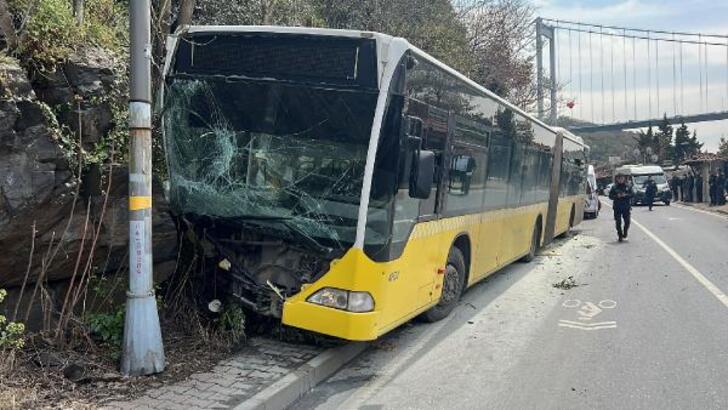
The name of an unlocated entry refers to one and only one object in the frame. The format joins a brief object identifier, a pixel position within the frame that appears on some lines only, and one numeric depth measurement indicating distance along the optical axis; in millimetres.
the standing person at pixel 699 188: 42075
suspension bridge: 28047
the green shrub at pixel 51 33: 5590
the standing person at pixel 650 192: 33781
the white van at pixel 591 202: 26733
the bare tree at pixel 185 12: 8117
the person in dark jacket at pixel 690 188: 43094
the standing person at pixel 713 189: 35862
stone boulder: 5641
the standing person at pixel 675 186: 48531
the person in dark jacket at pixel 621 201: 16172
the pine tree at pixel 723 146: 60594
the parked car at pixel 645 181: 39625
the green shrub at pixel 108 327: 5512
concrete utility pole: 5070
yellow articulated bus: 5496
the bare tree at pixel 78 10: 6588
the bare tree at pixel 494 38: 20844
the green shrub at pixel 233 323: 5953
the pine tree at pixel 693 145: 79688
